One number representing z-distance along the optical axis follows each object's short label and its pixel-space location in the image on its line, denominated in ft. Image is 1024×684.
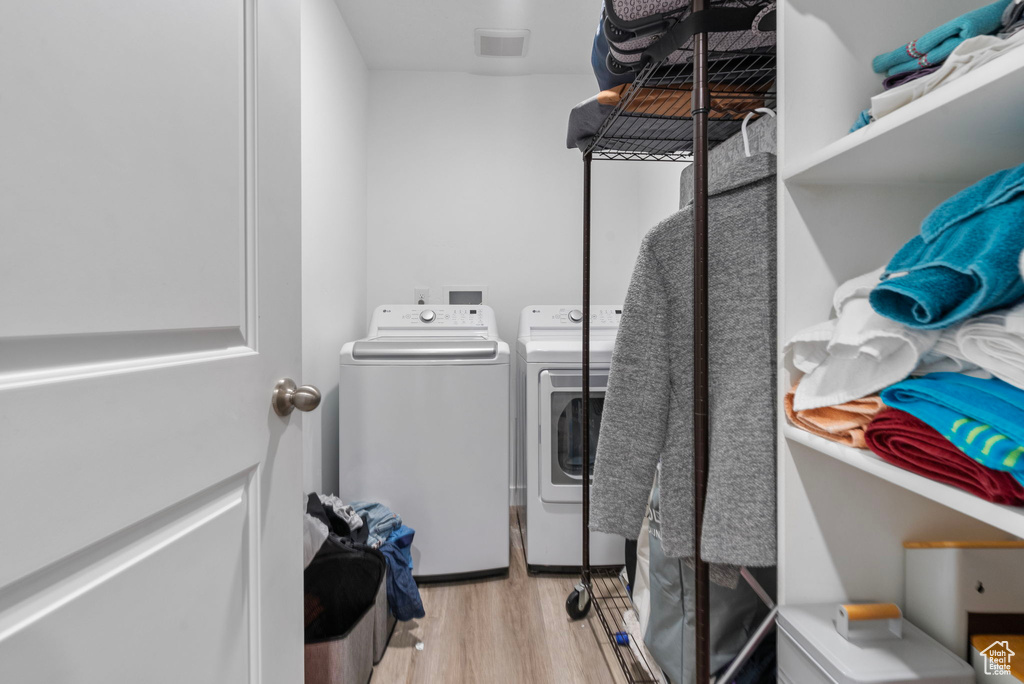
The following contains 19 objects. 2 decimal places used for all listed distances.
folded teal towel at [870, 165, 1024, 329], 1.41
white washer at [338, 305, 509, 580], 5.81
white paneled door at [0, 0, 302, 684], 1.19
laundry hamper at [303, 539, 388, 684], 3.69
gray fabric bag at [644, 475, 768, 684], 3.07
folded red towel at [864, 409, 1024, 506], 1.35
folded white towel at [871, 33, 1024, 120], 1.54
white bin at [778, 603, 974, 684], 1.90
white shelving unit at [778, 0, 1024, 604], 2.29
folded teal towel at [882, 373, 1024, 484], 1.31
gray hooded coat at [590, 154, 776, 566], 2.50
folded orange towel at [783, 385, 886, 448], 1.89
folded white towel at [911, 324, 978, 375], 1.62
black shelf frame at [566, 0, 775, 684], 2.57
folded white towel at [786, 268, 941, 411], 1.75
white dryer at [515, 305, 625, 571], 6.08
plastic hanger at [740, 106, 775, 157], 2.93
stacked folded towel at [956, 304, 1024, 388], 1.41
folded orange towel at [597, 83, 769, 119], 3.65
